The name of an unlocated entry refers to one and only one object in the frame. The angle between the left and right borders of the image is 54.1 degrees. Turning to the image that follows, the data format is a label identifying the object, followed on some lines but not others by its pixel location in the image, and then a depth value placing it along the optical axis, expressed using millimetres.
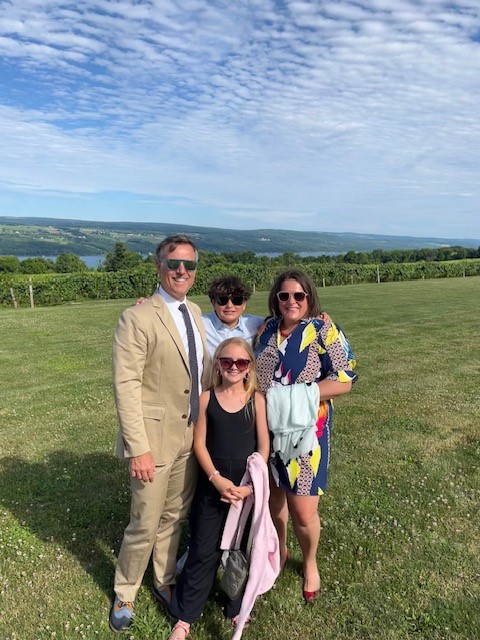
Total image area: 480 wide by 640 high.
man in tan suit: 2938
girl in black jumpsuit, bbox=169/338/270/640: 3088
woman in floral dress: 3213
